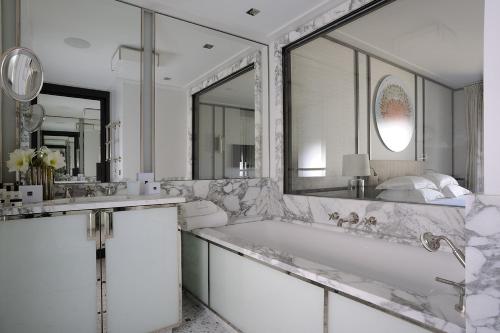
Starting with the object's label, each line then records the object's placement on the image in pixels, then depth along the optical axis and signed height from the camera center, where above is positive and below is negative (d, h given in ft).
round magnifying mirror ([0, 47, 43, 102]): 5.85 +1.96
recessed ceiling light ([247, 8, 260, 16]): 8.48 +4.55
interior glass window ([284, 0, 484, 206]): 5.92 +1.53
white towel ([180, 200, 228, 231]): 7.89 -1.37
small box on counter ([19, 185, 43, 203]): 5.55 -0.50
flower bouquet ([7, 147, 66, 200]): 5.73 +0.04
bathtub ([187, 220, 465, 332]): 3.53 -1.85
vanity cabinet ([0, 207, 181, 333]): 5.07 -2.03
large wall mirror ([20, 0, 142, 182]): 6.81 +2.18
